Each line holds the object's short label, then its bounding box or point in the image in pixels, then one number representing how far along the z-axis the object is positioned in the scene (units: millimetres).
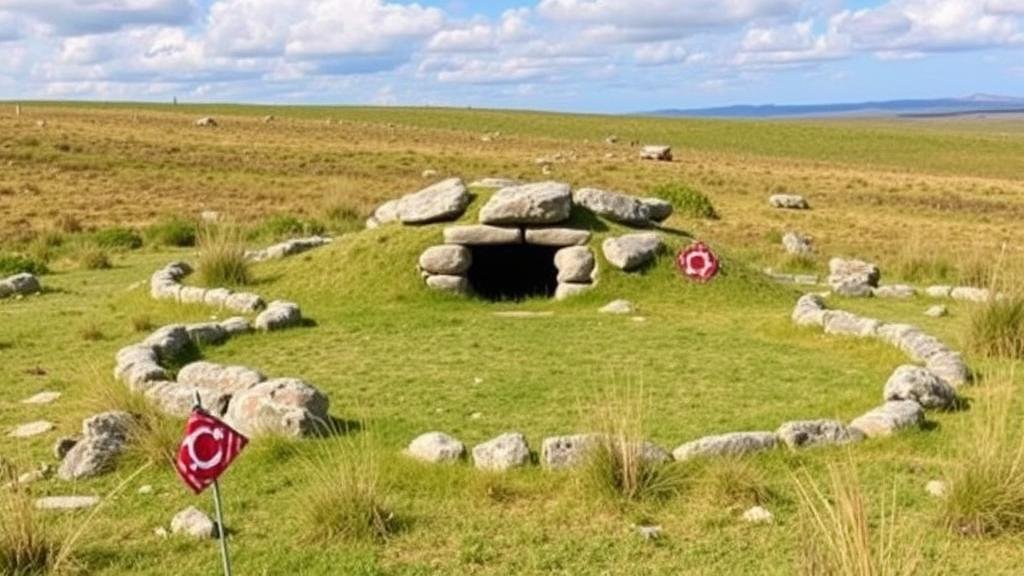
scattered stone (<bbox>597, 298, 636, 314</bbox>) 15734
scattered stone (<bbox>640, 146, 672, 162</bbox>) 56906
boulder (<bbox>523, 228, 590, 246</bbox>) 17188
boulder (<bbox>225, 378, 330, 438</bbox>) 9172
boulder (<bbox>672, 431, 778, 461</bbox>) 8430
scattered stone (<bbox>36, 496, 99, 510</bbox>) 7898
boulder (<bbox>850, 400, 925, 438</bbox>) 9172
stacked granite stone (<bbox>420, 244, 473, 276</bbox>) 16703
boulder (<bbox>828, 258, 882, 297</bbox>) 17531
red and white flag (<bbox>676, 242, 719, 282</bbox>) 16406
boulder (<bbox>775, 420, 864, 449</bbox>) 8805
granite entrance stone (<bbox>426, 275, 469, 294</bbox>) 16703
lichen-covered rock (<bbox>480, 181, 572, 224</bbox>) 17016
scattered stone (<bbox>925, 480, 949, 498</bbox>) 7793
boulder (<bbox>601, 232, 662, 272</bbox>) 16672
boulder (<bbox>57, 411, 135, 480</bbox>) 8727
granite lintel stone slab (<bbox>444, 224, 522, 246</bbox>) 17016
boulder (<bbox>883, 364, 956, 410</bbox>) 9969
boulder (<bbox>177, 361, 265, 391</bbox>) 10328
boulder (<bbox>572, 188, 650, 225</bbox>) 18438
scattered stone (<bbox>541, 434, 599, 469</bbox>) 8289
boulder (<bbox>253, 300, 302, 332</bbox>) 14451
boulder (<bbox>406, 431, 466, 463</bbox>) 8562
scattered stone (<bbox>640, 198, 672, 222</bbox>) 20531
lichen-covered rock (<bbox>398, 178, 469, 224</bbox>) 17859
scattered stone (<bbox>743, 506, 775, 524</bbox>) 7512
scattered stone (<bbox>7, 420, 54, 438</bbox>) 10031
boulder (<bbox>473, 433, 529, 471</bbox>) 8414
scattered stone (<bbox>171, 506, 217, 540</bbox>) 7457
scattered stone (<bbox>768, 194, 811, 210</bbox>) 36556
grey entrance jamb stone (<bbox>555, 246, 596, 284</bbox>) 16672
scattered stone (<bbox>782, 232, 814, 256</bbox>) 24270
